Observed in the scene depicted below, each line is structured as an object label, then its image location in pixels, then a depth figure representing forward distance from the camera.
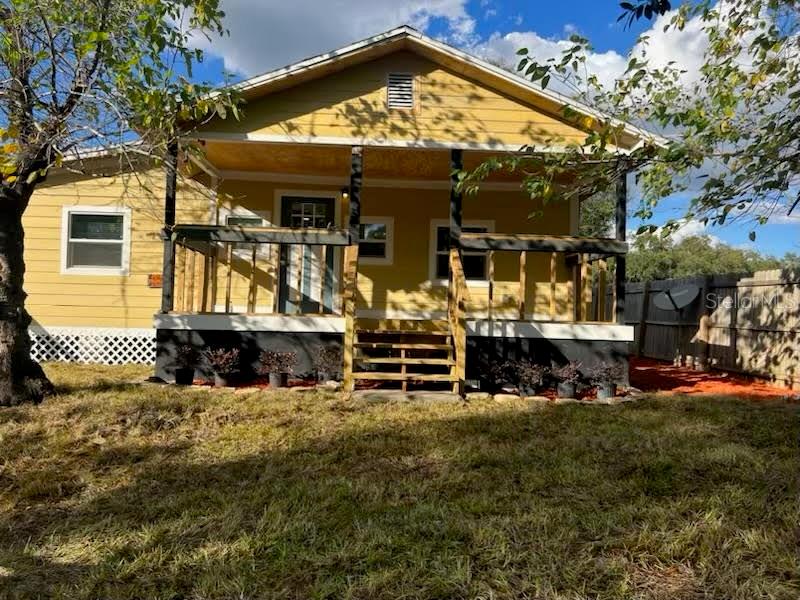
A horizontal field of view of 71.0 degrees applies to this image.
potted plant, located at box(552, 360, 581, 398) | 7.00
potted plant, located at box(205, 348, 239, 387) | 7.07
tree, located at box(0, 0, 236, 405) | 4.96
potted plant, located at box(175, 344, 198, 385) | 7.23
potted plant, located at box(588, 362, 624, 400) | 7.06
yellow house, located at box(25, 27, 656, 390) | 7.41
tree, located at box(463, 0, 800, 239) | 3.47
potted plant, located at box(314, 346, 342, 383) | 7.29
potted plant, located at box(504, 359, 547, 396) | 7.00
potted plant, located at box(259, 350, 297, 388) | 7.05
